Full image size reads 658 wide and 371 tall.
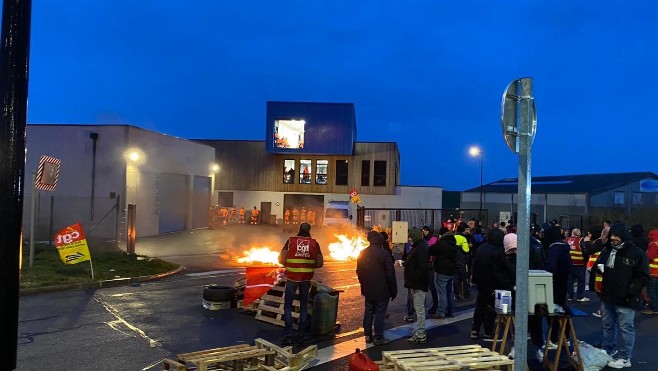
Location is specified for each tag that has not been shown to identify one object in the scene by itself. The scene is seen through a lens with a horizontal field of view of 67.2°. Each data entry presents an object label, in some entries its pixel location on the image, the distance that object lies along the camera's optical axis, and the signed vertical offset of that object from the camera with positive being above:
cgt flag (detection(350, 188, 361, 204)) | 27.79 +0.25
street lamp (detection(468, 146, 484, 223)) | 39.89 +4.32
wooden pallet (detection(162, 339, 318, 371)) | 6.01 -2.04
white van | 30.66 -0.94
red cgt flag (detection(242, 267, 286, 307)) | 10.20 -1.71
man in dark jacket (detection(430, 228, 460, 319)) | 9.88 -1.17
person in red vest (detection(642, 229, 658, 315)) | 10.66 -1.49
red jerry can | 4.95 -1.63
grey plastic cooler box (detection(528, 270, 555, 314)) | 6.49 -1.07
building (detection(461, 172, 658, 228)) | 40.31 +0.98
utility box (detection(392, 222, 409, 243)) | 16.17 -0.98
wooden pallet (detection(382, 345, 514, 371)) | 5.61 -1.85
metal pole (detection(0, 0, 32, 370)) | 3.32 +0.27
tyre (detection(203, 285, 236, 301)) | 10.55 -2.05
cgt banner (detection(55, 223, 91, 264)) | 13.38 -1.38
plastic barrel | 8.76 -2.02
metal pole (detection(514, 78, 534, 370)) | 4.39 -0.25
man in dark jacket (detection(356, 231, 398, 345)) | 8.20 -1.34
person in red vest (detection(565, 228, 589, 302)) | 12.33 -1.65
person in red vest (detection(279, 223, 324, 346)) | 8.39 -1.16
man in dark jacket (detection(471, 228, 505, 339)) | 8.41 -1.30
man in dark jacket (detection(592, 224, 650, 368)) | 7.00 -1.06
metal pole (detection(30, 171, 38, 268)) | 14.60 -1.36
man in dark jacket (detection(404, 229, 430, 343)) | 8.38 -1.27
